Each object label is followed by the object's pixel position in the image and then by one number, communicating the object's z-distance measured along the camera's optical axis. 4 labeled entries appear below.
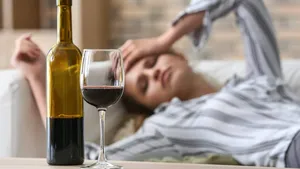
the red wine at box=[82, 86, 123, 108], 1.65
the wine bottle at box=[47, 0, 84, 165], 1.74
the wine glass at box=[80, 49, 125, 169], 1.65
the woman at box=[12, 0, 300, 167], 2.36
